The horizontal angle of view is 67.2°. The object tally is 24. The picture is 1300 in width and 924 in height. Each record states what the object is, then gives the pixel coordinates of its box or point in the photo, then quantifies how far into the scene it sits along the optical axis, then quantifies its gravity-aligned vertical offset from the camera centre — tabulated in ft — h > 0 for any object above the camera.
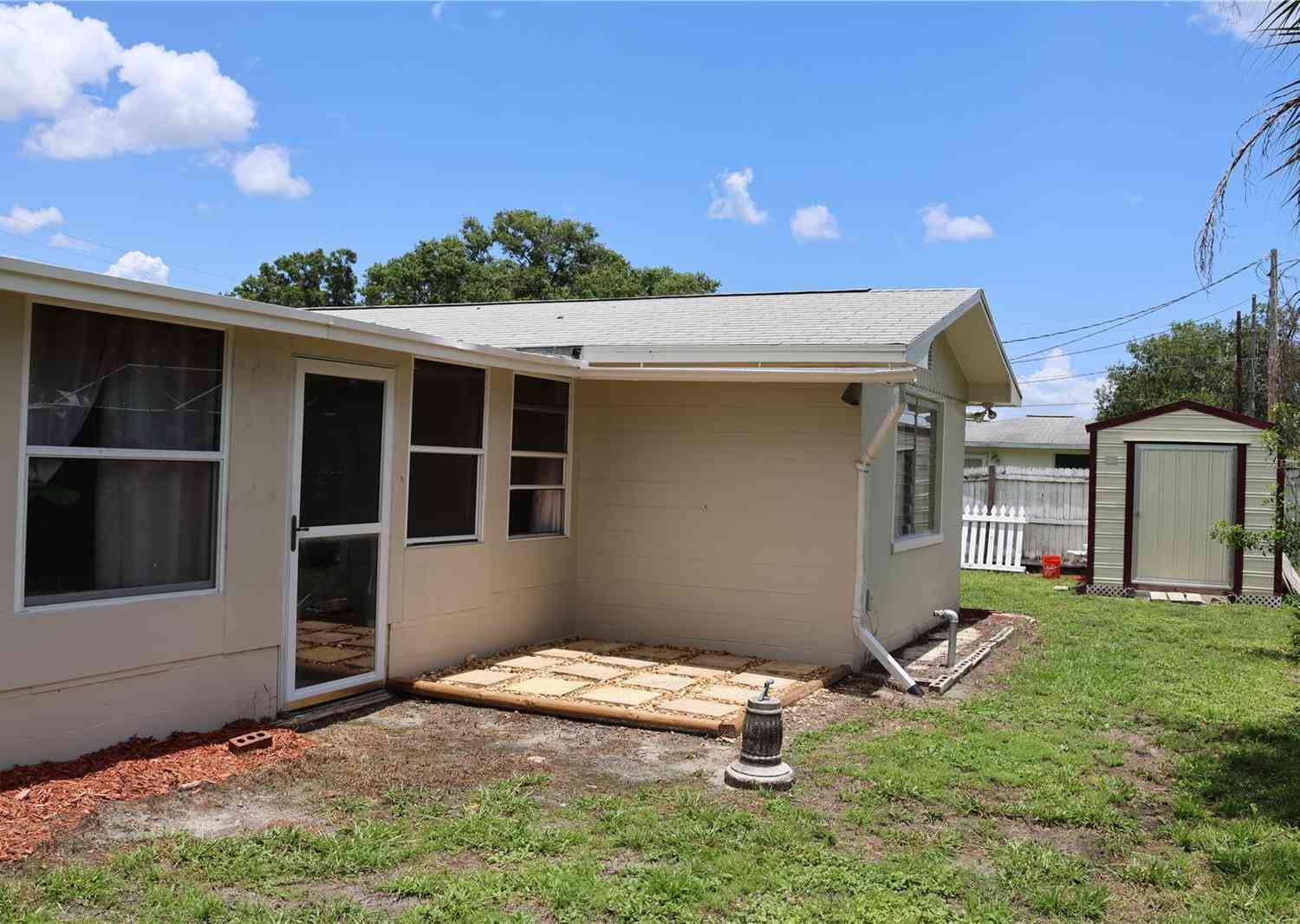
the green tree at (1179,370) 118.32 +14.39
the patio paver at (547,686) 21.26 -4.96
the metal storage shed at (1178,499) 42.70 -0.58
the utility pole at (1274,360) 65.77 +9.03
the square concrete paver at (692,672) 23.57 -4.97
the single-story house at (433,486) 15.31 -0.58
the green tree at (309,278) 119.34 +21.61
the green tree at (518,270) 111.14 +22.56
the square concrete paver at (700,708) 19.76 -4.95
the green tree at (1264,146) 16.14 +5.78
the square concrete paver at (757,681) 22.40 -4.94
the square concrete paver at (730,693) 21.08 -4.93
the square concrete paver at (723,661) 24.70 -4.95
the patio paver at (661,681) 22.14 -4.96
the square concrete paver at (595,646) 26.03 -4.94
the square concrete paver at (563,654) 25.09 -4.93
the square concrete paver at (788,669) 23.95 -4.93
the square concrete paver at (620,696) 20.58 -4.95
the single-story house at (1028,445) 85.20 +3.14
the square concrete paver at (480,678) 21.91 -4.96
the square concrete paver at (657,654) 25.46 -4.95
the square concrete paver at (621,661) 24.49 -4.95
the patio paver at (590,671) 22.98 -4.95
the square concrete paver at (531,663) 23.70 -4.94
